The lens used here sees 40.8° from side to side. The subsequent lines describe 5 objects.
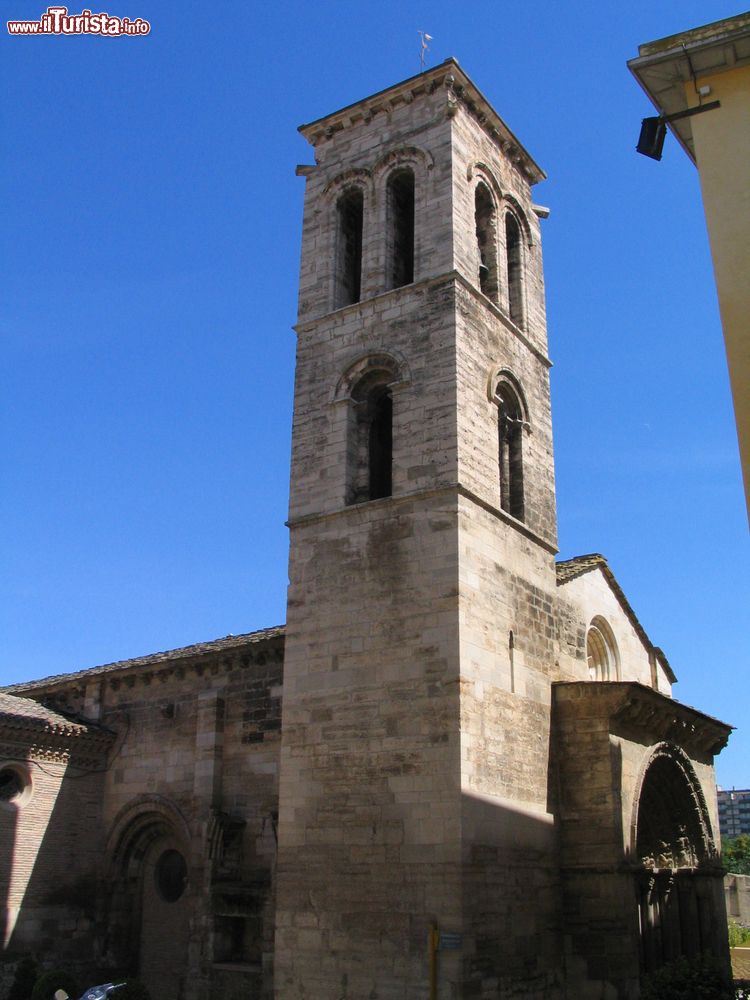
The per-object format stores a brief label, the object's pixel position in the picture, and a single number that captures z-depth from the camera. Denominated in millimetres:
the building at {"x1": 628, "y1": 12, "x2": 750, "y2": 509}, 9797
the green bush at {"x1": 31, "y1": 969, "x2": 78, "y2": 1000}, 16016
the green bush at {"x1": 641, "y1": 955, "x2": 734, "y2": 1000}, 13289
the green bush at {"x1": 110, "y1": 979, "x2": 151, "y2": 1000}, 15062
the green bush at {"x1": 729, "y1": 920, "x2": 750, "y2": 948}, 28812
